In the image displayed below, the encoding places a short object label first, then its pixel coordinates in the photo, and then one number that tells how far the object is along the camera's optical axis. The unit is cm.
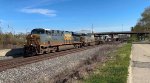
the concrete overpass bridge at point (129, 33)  5018
